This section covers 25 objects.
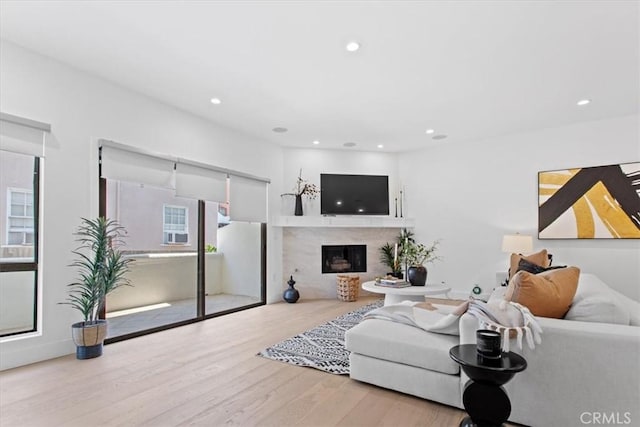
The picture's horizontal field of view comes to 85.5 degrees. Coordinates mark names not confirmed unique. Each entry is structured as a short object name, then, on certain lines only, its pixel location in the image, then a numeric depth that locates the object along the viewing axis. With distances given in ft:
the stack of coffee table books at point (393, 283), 14.57
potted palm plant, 10.21
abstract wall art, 15.34
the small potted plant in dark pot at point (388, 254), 21.09
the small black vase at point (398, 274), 18.93
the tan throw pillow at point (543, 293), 6.68
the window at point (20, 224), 9.75
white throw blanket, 6.19
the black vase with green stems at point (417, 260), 15.03
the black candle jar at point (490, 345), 5.65
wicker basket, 18.90
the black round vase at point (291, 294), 18.45
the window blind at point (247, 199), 16.80
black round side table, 5.45
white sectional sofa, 5.66
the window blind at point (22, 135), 9.40
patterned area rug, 9.48
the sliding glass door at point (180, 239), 12.84
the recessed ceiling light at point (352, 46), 9.55
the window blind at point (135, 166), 11.70
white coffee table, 13.52
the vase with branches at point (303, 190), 20.08
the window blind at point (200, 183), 14.12
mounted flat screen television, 20.39
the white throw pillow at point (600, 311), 6.36
